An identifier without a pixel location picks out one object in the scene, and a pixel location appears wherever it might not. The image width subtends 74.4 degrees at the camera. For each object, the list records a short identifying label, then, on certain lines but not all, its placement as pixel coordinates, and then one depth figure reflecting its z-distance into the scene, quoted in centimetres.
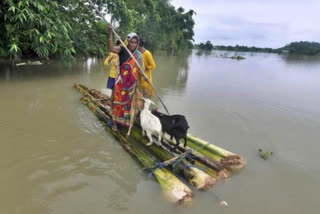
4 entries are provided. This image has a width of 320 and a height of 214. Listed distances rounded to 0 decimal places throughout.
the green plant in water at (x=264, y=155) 321
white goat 276
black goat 262
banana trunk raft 220
